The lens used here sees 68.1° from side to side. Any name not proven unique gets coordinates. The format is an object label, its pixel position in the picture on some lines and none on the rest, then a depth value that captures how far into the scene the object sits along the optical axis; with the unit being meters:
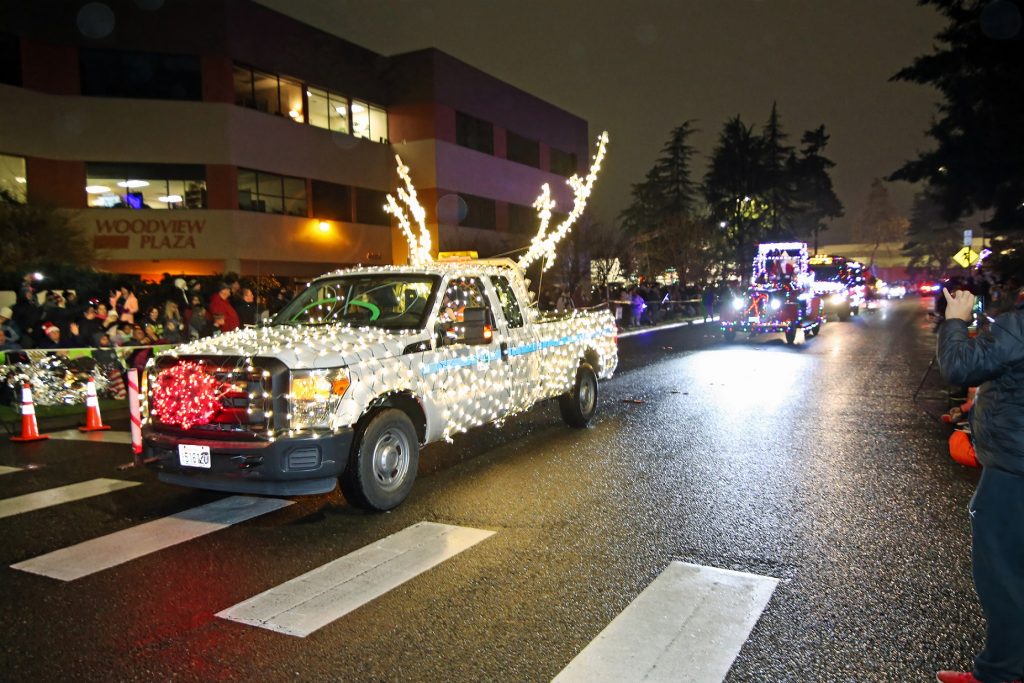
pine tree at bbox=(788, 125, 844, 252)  86.50
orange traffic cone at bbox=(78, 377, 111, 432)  10.28
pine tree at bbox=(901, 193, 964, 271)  105.75
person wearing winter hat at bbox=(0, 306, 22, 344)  12.37
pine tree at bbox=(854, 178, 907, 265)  150.12
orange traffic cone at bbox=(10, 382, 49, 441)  9.74
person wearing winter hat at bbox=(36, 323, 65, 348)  12.35
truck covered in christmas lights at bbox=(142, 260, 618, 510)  5.80
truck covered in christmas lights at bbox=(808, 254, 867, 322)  31.19
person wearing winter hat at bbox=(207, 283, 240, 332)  13.02
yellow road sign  30.41
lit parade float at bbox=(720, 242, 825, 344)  21.06
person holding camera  3.22
